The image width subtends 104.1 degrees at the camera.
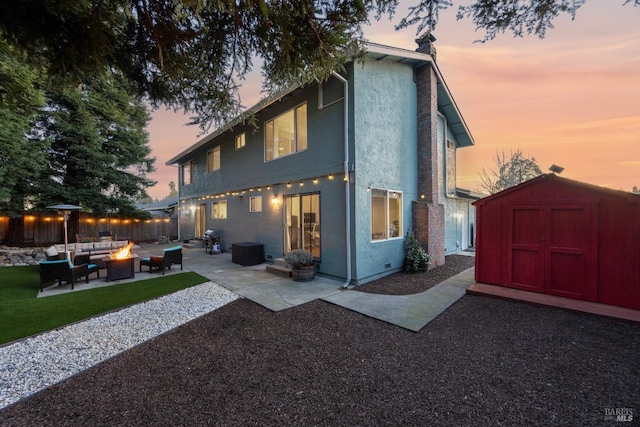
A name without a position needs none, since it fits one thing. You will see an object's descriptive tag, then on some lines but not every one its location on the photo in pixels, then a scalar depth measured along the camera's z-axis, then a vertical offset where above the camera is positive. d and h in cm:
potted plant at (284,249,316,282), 723 -158
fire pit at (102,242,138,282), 739 -163
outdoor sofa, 859 -139
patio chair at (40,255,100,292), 641 -153
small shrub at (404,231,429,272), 820 -157
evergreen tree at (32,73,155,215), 1330 +373
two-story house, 710 +148
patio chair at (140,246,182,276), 827 -158
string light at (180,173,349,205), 782 +95
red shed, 474 -70
